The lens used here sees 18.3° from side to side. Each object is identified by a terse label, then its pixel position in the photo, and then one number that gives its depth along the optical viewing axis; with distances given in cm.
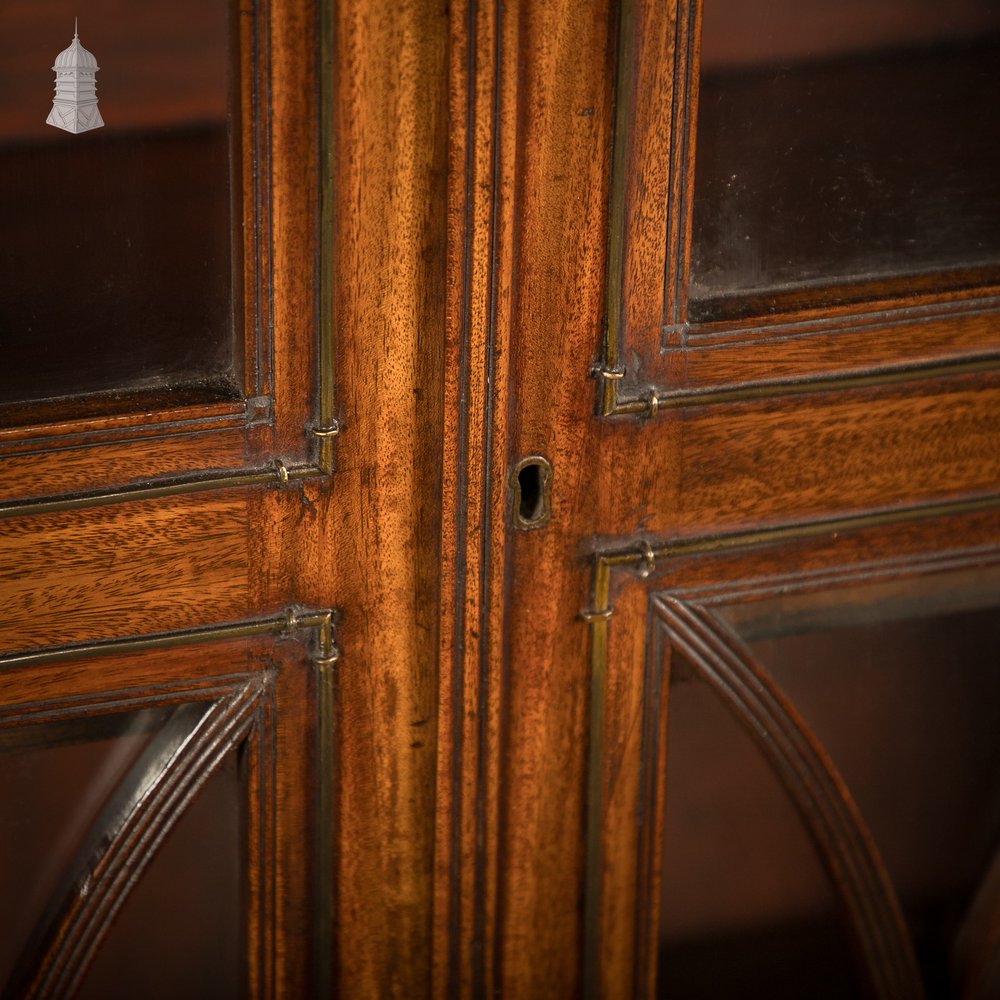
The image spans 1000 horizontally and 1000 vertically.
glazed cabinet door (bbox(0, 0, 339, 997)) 81
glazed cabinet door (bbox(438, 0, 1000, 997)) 85
